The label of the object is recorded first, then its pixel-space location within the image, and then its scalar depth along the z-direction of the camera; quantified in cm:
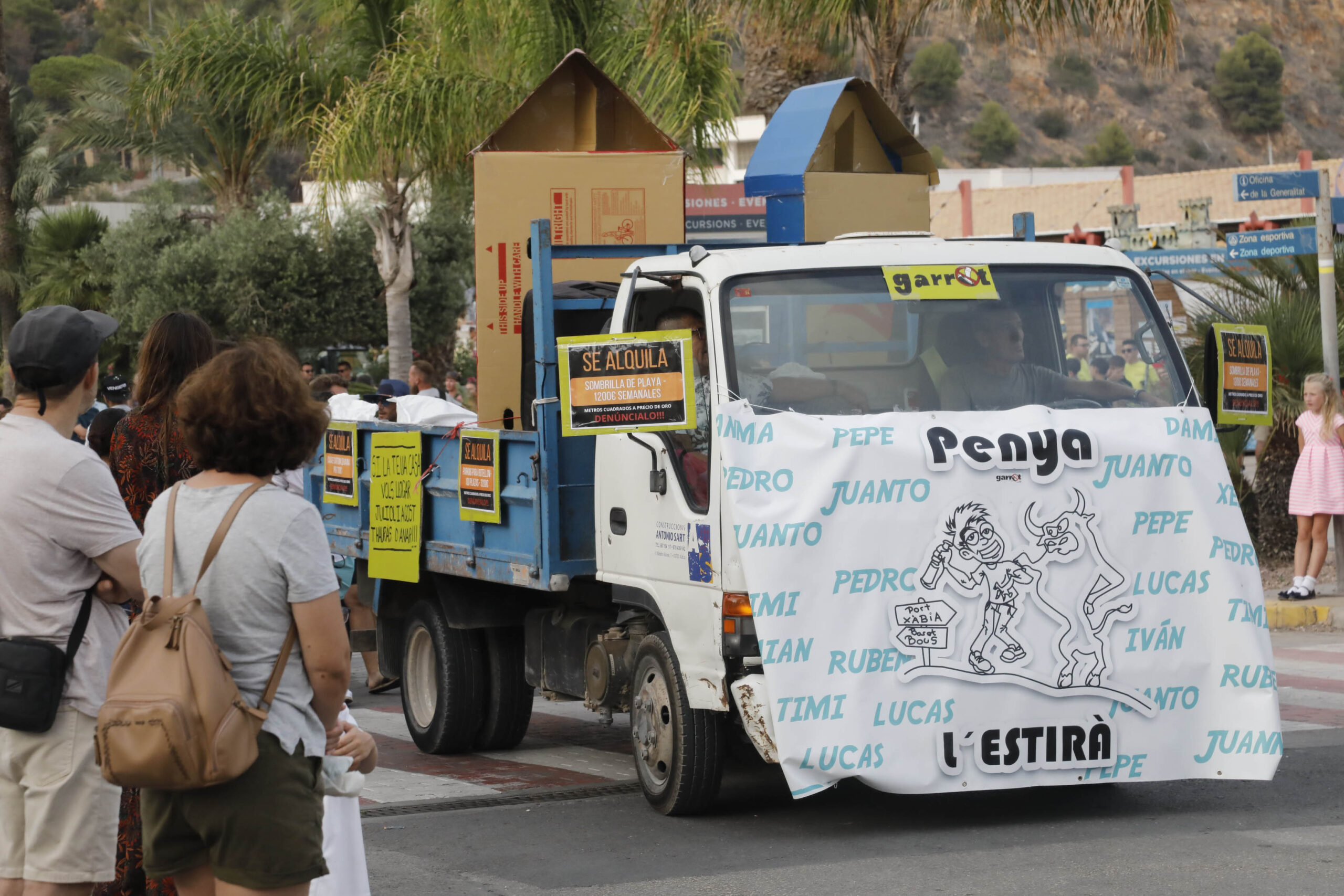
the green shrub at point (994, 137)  10944
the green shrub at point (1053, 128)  11419
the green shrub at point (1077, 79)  11594
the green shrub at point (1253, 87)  11112
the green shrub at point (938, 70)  11331
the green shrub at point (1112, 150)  10619
